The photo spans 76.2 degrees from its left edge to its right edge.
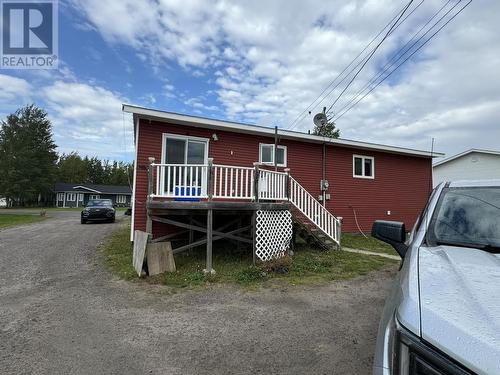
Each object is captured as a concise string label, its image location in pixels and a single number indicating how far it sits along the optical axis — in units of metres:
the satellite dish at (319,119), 13.94
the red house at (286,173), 8.10
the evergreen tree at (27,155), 46.25
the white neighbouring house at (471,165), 21.44
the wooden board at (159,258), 6.79
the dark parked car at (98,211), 19.70
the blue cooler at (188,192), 7.69
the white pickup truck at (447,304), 0.96
